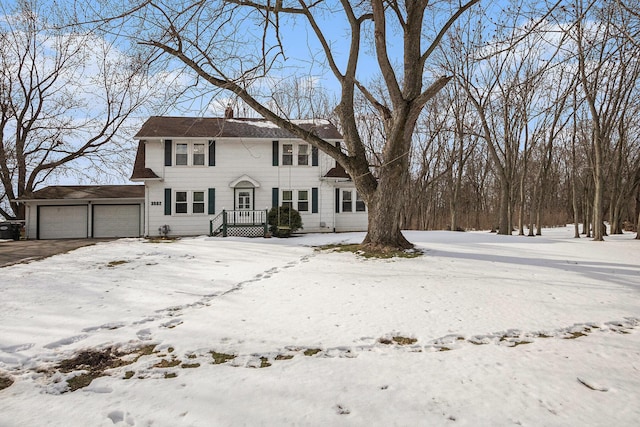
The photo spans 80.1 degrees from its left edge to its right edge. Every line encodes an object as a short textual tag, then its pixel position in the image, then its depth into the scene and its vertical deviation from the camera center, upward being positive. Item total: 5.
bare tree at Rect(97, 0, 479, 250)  10.38 +2.86
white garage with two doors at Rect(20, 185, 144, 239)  21.73 -0.12
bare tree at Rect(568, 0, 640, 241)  16.39 +5.04
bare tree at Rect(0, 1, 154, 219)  23.73 +4.90
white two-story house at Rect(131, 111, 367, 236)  19.45 +1.83
